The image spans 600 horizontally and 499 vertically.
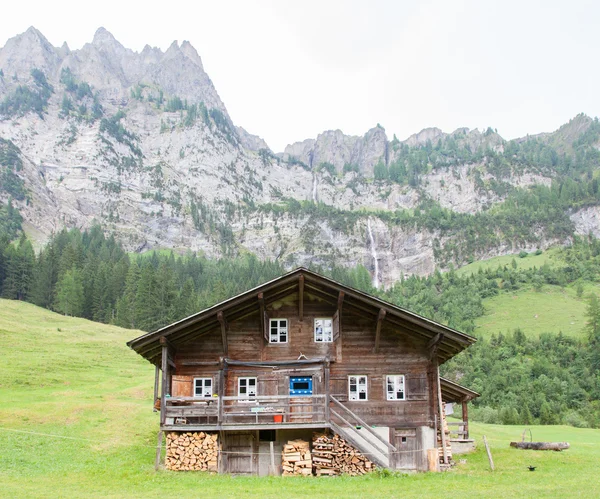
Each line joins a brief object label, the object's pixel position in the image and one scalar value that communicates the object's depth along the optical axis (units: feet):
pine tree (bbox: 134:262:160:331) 357.61
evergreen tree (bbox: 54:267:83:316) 373.20
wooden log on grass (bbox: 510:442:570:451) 125.49
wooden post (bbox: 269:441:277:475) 101.75
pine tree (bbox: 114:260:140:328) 365.40
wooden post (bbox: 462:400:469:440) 143.43
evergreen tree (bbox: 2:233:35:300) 394.73
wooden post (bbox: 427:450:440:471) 103.24
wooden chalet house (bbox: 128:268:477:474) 103.91
